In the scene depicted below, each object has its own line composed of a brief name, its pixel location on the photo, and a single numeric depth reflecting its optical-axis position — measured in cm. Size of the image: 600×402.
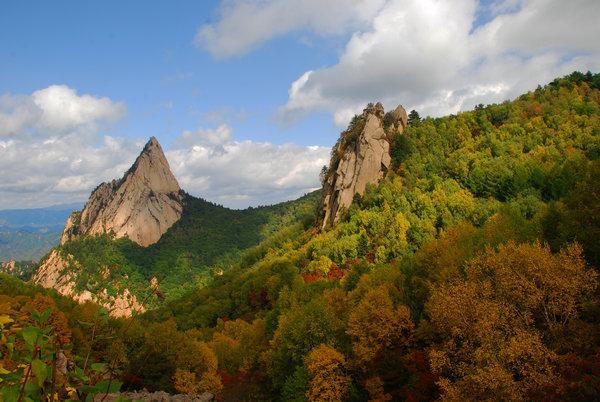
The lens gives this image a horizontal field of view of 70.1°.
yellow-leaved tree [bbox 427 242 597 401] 2198
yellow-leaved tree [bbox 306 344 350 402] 3556
